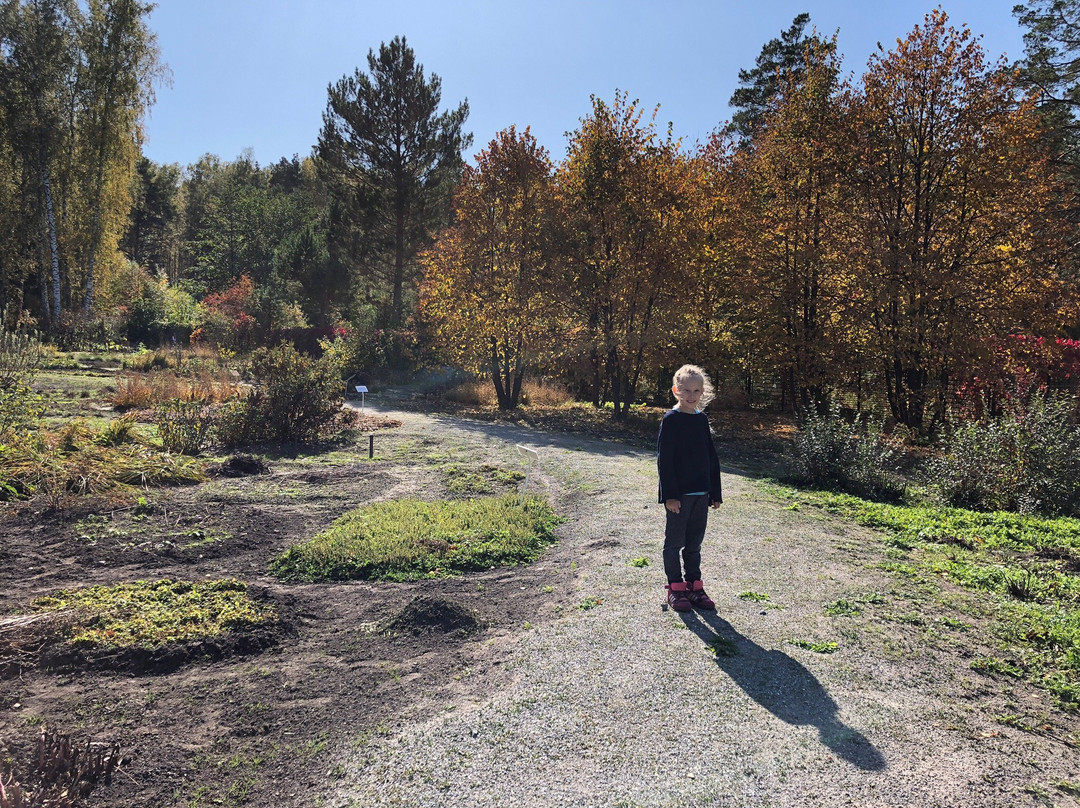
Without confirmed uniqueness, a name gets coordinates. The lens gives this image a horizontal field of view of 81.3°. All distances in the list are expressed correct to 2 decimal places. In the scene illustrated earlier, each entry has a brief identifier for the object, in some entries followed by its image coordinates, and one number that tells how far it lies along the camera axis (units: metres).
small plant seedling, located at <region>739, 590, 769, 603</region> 4.27
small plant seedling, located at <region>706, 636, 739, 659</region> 3.48
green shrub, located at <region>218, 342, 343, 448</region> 9.91
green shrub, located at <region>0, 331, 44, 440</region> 6.93
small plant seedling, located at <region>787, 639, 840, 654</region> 3.54
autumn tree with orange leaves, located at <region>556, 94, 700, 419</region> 14.74
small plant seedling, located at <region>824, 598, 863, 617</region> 4.04
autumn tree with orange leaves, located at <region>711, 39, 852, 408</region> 13.55
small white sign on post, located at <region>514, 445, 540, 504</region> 9.06
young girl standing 4.15
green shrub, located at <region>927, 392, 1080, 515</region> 6.86
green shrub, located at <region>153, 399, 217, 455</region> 8.65
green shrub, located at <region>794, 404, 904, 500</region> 8.03
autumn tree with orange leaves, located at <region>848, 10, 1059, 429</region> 12.12
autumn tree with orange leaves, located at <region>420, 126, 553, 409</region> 16.69
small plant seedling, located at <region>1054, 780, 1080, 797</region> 2.38
